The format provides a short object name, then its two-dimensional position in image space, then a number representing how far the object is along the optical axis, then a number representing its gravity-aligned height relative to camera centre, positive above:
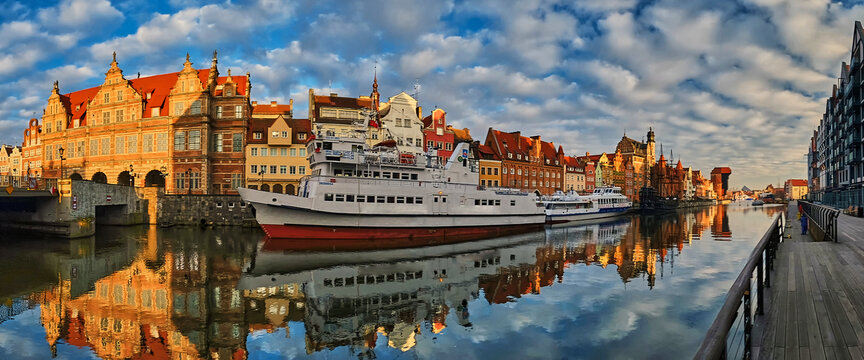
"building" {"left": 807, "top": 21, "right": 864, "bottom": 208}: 47.12 +6.69
